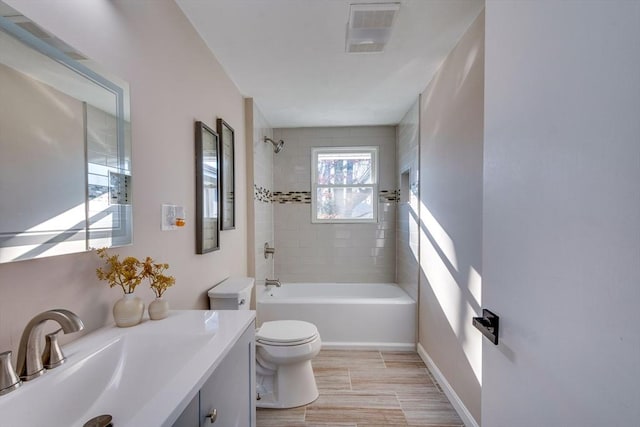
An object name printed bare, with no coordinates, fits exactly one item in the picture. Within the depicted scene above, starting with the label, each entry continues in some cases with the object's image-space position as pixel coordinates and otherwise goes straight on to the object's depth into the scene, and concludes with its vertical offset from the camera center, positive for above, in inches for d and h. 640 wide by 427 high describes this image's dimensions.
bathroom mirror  29.8 +7.1
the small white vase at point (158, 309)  48.3 -16.0
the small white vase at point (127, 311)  43.8 -14.7
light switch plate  58.0 -1.7
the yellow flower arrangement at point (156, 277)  47.5 -11.2
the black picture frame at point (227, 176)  86.0 +9.8
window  155.2 +11.9
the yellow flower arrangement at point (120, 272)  42.6 -8.9
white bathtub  118.0 -42.6
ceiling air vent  63.1 +40.9
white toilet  82.0 -42.6
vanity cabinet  33.1 -24.0
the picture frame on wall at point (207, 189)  71.8 +4.9
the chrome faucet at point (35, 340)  29.1 -12.6
